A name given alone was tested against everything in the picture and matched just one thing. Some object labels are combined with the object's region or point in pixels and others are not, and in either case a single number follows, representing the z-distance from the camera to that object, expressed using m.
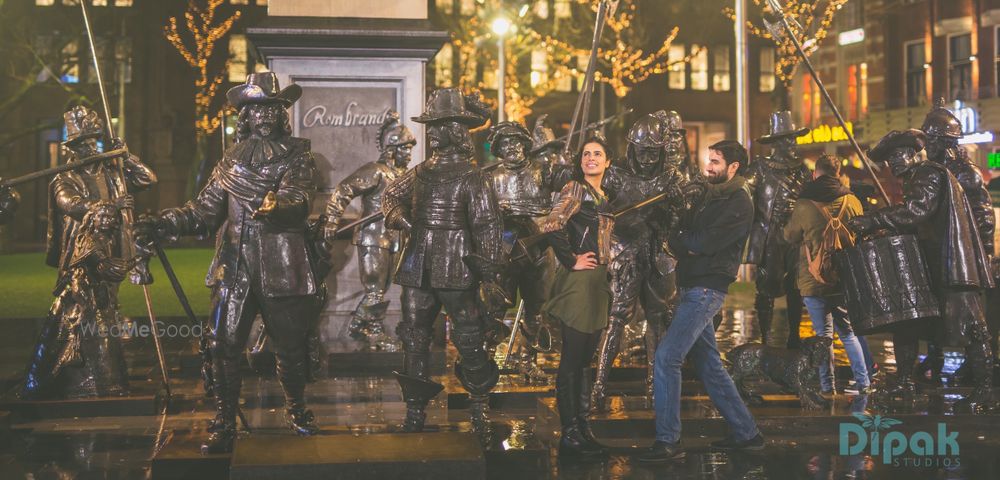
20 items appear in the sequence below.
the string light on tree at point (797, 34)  23.58
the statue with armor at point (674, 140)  9.81
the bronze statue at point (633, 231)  9.53
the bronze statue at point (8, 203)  9.34
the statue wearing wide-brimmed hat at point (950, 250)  9.94
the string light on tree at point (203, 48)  47.44
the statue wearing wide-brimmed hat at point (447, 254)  8.70
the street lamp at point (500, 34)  28.22
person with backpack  10.77
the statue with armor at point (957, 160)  10.53
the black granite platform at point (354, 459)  7.26
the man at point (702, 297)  8.22
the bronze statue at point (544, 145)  13.34
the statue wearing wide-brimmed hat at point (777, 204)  11.95
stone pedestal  12.83
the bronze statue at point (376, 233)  12.36
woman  8.19
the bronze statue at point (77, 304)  9.92
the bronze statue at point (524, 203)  11.48
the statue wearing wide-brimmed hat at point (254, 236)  8.27
